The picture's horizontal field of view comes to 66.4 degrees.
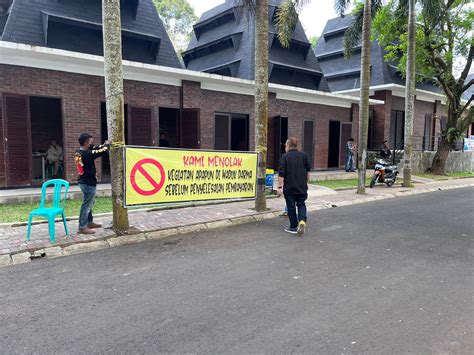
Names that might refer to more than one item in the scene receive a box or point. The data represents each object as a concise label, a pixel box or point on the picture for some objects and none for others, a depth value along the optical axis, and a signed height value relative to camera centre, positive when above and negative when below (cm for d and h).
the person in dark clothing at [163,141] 1577 +13
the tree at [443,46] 1702 +498
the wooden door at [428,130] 2525 +112
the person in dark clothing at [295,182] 697 -71
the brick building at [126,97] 1016 +171
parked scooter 1457 -109
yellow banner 695 -66
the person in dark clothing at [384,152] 1905 -31
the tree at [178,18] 3797 +1344
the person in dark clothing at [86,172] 641 -51
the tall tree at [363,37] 1098 +347
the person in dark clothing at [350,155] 1828 -47
